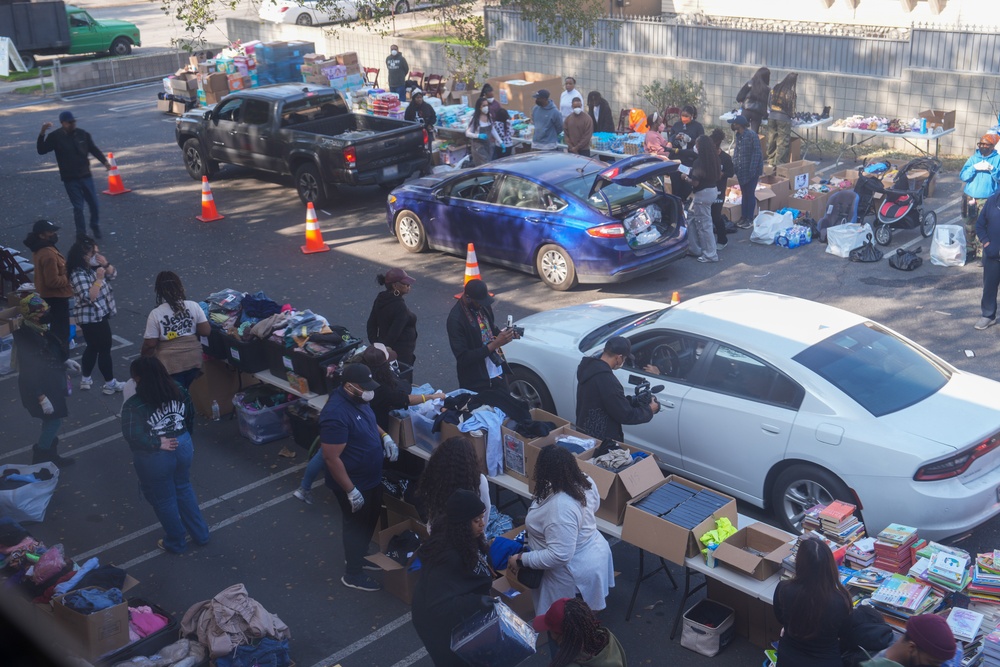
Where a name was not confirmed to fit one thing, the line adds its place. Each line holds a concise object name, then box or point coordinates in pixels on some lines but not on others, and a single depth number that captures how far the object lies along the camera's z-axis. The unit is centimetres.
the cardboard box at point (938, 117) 1705
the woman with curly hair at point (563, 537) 565
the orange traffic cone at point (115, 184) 1875
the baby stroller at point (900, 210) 1398
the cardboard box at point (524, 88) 2059
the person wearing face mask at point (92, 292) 988
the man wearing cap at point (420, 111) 1808
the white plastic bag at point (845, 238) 1384
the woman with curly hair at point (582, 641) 446
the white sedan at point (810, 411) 677
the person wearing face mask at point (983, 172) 1207
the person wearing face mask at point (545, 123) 1703
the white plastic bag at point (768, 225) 1453
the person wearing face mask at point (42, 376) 886
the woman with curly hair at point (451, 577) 489
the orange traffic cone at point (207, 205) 1702
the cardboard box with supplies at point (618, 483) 664
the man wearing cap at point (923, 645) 451
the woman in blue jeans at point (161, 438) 723
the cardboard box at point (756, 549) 602
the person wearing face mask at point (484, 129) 1742
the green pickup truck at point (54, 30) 3238
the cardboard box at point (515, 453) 732
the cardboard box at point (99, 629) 609
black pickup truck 1641
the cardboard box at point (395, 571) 701
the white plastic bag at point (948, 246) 1317
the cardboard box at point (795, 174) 1544
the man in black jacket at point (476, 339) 829
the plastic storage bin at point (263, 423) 942
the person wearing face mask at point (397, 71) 2336
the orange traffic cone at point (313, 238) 1519
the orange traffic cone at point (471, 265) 1280
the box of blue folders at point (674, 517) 629
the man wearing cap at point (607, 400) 729
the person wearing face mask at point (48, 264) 1020
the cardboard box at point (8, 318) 1138
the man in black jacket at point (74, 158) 1509
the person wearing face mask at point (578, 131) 1650
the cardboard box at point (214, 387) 986
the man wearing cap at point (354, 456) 676
